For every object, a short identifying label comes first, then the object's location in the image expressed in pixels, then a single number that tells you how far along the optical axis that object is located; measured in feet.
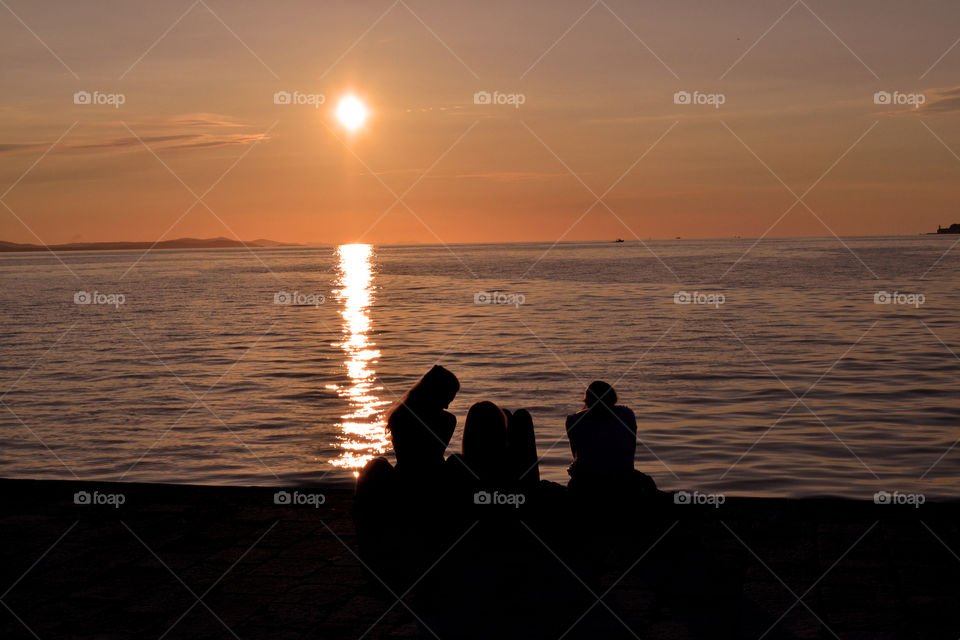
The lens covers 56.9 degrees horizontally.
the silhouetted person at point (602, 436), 21.40
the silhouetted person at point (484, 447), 20.42
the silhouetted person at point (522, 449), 21.02
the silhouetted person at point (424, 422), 19.84
